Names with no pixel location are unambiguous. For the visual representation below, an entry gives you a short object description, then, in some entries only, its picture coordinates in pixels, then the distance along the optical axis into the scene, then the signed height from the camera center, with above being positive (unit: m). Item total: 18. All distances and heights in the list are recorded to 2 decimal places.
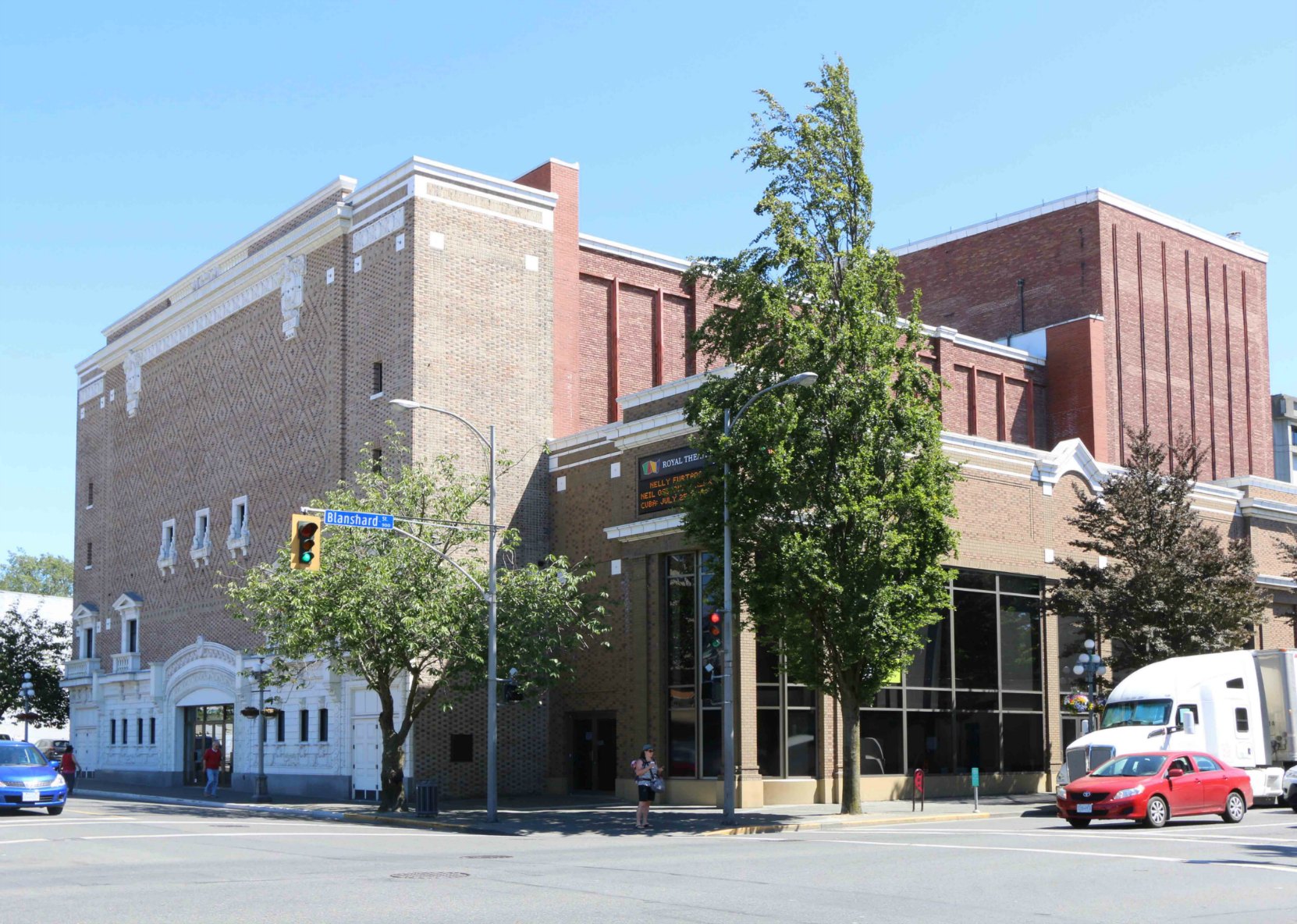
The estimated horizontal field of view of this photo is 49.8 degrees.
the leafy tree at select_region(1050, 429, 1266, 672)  39.03 +1.28
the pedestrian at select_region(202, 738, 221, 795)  44.19 -4.30
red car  25.66 -3.11
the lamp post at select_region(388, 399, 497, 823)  30.64 -0.87
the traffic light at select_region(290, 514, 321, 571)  26.95 +1.65
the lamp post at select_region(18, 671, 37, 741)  59.31 -2.72
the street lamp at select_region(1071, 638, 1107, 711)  37.16 -1.08
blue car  31.45 -3.41
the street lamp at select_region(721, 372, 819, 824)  28.41 -2.07
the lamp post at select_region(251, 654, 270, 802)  41.81 -4.20
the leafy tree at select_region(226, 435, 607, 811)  32.91 +0.57
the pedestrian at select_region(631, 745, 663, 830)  27.75 -3.05
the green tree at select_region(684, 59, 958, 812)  29.58 +3.92
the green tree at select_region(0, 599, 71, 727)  65.19 -1.50
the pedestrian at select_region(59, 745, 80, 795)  44.22 -4.30
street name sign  29.30 +2.30
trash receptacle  32.22 -3.93
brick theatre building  38.28 +6.39
